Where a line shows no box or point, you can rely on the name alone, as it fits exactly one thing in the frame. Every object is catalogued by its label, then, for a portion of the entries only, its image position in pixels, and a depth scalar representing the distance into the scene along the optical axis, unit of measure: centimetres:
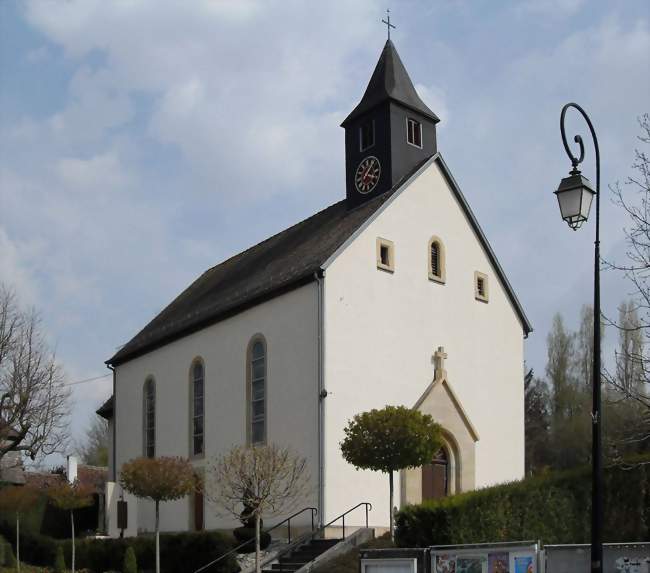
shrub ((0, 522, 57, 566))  3153
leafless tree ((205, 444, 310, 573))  2195
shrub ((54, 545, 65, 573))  2878
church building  2694
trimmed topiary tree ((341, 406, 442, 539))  2292
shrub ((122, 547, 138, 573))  2591
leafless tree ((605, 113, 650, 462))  1590
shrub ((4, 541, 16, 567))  3048
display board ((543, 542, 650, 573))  1130
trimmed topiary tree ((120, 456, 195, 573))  2603
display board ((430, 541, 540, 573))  1169
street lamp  1139
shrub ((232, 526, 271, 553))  2554
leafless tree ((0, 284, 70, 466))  3791
